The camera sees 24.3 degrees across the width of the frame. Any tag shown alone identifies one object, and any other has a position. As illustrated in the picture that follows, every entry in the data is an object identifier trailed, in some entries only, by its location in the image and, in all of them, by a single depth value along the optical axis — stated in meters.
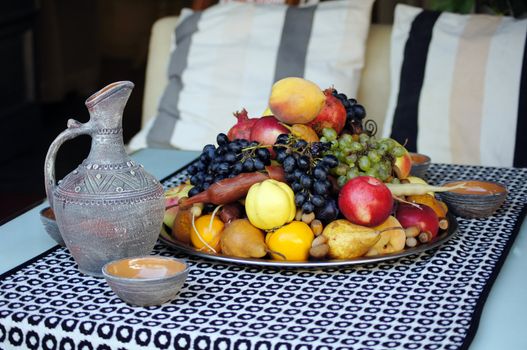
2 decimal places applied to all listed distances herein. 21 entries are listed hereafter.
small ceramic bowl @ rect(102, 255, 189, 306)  1.60
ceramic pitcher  1.70
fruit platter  1.76
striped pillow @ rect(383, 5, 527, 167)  2.87
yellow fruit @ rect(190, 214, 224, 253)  1.81
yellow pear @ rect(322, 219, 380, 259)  1.76
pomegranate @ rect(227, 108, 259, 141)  1.98
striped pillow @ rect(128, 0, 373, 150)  3.05
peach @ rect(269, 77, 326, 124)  1.91
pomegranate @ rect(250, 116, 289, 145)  1.92
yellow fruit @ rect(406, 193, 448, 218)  1.92
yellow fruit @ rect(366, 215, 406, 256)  1.79
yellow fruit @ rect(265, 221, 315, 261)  1.76
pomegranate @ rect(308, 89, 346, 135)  1.97
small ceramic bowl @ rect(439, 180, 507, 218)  2.03
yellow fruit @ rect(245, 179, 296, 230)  1.76
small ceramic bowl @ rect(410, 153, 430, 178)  2.26
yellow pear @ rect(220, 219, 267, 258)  1.77
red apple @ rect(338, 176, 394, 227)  1.77
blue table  1.59
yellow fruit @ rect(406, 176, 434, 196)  1.98
